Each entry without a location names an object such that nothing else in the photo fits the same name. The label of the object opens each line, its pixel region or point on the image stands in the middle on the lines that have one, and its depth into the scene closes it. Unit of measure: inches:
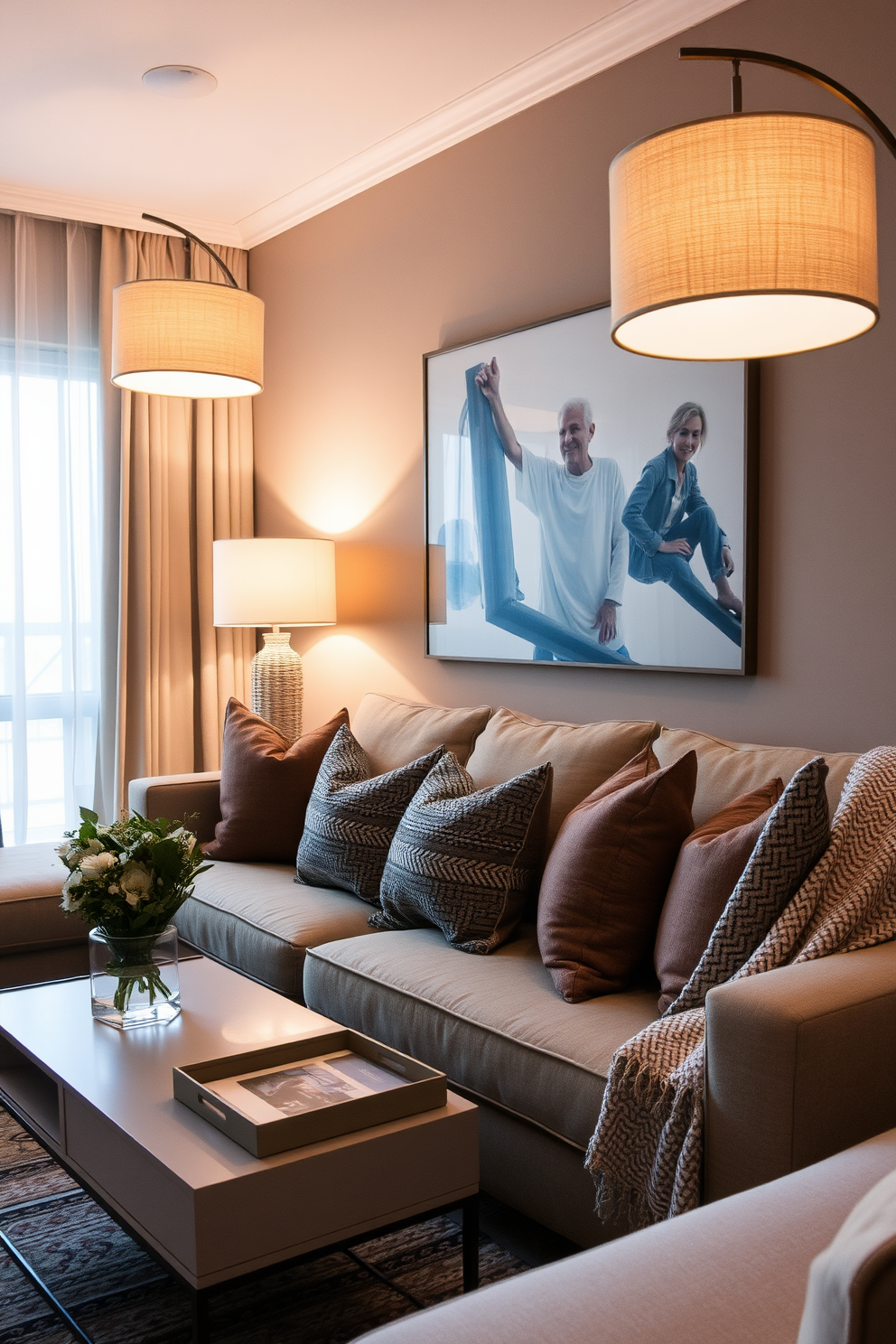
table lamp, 165.2
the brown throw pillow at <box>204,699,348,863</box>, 141.6
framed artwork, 118.6
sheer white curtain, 177.5
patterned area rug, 76.9
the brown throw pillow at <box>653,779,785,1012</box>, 83.3
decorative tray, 67.7
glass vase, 90.5
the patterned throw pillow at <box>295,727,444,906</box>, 123.1
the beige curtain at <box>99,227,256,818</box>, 184.9
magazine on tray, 71.3
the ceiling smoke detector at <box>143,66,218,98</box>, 137.0
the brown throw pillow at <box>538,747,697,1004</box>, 91.6
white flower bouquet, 89.0
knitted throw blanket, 70.6
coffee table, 63.7
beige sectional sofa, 66.6
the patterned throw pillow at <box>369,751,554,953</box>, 105.0
